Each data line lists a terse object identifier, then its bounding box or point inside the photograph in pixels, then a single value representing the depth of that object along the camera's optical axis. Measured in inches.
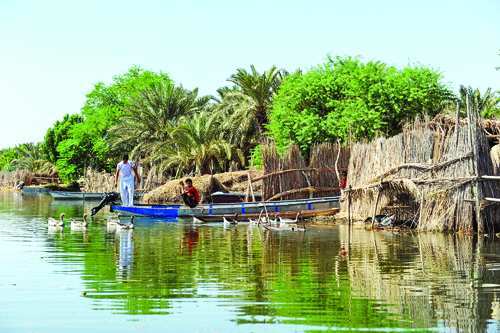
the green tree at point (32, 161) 3668.3
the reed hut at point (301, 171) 1213.1
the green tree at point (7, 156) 5413.4
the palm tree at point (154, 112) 2314.2
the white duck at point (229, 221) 1057.5
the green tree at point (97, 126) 2849.4
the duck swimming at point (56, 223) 969.5
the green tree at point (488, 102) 1985.0
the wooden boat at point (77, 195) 2192.4
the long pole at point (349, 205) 1029.8
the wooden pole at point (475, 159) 831.7
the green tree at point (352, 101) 1326.3
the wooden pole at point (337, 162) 1139.7
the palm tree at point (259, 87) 1939.0
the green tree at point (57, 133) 3316.4
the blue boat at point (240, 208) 1135.0
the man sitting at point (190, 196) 1158.3
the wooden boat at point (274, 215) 1097.4
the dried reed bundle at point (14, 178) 3636.8
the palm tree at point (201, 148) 1953.7
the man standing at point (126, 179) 1093.8
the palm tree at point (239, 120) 1942.7
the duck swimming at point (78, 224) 972.6
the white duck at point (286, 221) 967.6
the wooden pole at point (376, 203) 976.3
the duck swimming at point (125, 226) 952.3
